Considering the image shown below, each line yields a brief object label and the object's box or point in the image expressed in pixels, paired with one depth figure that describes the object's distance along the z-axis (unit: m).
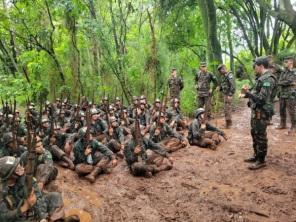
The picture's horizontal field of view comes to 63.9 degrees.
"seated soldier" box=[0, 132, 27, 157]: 5.26
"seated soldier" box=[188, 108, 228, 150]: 6.45
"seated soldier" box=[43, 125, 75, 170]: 6.01
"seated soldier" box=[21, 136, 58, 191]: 4.83
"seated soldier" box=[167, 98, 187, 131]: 7.99
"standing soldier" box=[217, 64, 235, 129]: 7.63
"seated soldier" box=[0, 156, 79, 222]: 3.17
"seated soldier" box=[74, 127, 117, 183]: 5.41
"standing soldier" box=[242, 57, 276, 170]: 4.58
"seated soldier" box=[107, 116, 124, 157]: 6.63
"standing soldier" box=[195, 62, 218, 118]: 8.20
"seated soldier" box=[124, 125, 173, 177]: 5.28
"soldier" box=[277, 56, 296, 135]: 6.64
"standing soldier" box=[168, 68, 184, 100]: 9.63
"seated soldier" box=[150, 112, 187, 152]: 6.47
